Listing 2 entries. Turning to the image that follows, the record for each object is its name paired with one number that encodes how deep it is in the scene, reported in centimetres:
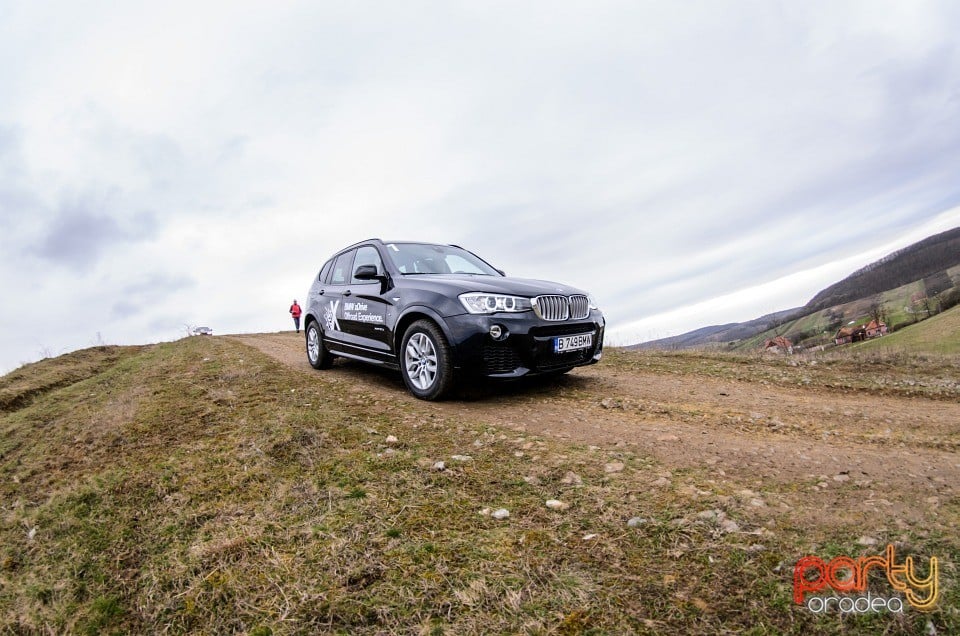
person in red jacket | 2006
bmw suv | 439
